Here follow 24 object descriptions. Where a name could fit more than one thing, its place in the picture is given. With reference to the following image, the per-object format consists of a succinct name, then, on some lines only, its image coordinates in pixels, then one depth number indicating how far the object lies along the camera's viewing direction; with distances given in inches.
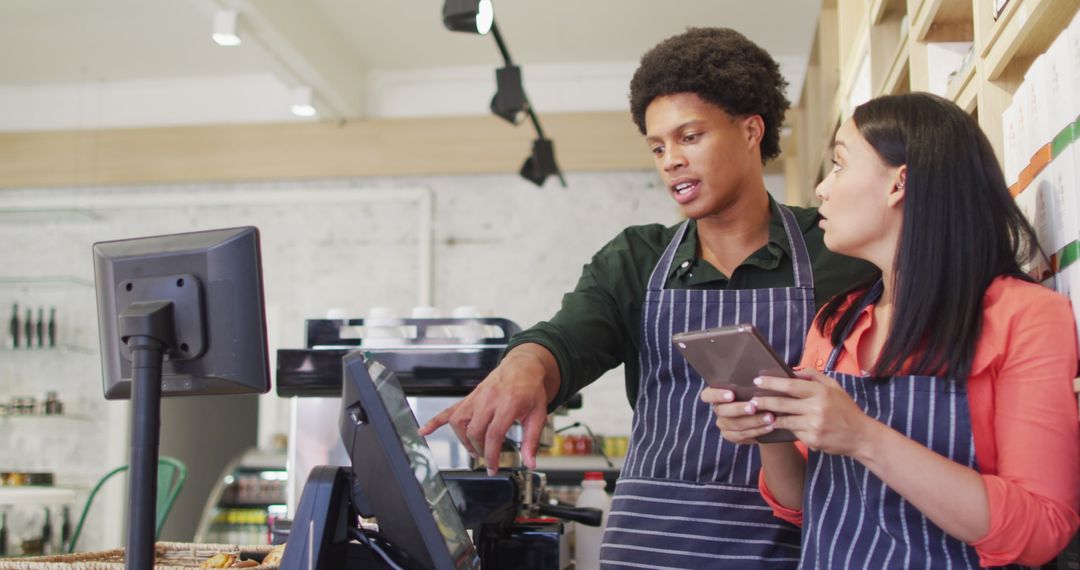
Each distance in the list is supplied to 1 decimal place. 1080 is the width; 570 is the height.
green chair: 142.7
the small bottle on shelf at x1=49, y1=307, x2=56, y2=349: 248.1
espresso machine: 51.3
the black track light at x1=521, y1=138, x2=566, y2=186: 213.0
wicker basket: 64.5
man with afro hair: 67.8
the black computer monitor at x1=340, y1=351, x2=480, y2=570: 47.6
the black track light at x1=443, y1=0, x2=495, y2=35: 134.4
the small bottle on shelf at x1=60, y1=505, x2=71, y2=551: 241.4
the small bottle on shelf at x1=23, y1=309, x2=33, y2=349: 246.1
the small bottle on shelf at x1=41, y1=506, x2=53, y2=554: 234.8
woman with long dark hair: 45.2
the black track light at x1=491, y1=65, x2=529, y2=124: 179.5
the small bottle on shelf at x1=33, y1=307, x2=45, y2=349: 246.4
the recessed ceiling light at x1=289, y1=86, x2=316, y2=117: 239.8
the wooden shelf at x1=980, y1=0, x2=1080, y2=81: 56.3
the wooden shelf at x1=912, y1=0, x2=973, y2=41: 85.0
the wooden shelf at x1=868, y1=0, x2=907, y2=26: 112.2
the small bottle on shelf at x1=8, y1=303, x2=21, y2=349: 245.6
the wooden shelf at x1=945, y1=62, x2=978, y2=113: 74.0
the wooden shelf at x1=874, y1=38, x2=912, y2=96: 98.2
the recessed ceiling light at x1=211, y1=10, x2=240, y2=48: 193.5
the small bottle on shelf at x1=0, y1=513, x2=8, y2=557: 228.8
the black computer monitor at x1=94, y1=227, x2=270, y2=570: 57.8
